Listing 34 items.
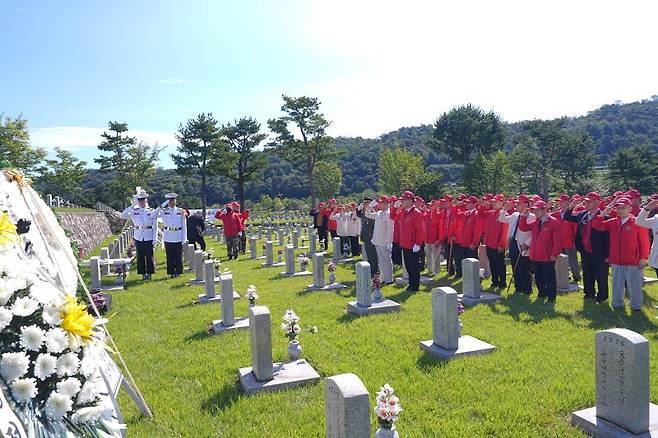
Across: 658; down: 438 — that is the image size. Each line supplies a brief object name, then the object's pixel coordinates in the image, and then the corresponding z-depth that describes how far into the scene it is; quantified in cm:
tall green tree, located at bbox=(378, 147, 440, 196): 4588
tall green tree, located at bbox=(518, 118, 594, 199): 5625
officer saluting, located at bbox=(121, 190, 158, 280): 1494
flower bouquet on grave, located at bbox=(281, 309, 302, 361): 690
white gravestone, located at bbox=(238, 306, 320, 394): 609
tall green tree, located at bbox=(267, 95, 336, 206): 4988
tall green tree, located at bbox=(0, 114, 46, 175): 2760
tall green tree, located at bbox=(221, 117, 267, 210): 5109
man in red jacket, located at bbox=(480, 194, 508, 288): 1138
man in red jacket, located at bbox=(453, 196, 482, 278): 1223
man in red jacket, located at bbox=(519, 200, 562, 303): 983
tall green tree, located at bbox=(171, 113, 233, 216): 4800
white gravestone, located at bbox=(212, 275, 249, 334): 841
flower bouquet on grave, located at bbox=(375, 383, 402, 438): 384
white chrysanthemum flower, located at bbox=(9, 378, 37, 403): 274
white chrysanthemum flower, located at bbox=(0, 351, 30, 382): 272
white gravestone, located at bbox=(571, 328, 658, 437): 447
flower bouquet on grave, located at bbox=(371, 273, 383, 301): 977
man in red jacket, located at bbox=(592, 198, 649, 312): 880
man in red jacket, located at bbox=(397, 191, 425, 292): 1135
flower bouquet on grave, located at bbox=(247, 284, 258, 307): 879
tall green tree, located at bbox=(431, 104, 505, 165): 5491
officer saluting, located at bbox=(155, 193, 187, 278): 1553
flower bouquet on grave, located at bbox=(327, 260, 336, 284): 1242
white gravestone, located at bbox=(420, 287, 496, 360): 689
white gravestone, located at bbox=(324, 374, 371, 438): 356
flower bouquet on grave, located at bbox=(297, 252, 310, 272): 1498
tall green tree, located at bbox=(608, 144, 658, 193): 4331
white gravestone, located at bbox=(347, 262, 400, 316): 941
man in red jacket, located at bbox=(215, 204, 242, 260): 1992
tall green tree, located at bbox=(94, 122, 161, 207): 4716
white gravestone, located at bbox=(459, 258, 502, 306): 1000
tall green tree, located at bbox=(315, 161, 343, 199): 5784
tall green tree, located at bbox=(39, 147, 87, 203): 3568
